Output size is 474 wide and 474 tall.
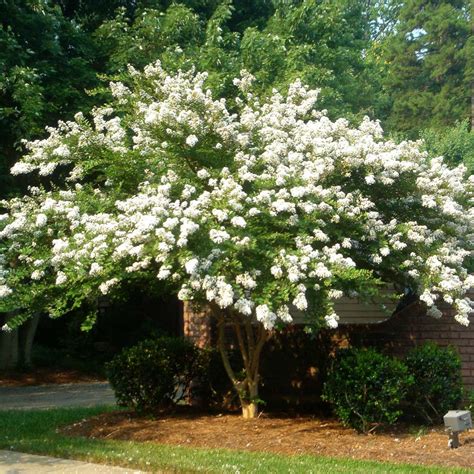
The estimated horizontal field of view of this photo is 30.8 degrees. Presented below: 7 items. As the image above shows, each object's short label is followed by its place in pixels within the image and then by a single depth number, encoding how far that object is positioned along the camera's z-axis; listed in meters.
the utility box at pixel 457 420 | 8.61
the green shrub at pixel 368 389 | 9.73
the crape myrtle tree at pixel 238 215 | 8.57
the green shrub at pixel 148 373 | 11.34
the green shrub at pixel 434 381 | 10.21
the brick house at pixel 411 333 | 11.12
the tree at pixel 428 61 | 40.72
